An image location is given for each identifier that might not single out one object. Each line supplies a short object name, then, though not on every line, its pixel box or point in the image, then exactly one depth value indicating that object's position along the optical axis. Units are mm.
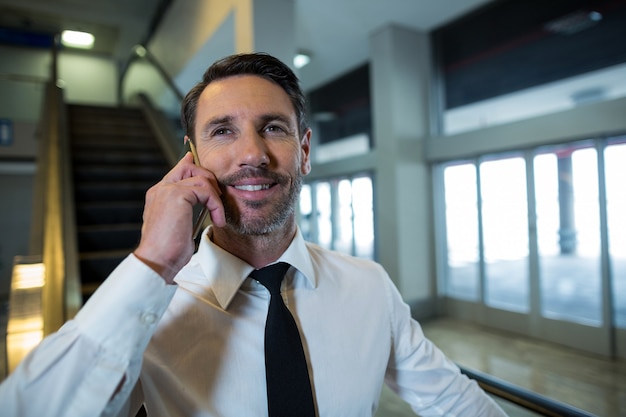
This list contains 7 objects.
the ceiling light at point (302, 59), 6179
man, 636
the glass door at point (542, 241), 4336
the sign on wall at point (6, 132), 6879
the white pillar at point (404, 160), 5801
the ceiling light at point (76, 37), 8307
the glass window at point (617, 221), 4246
